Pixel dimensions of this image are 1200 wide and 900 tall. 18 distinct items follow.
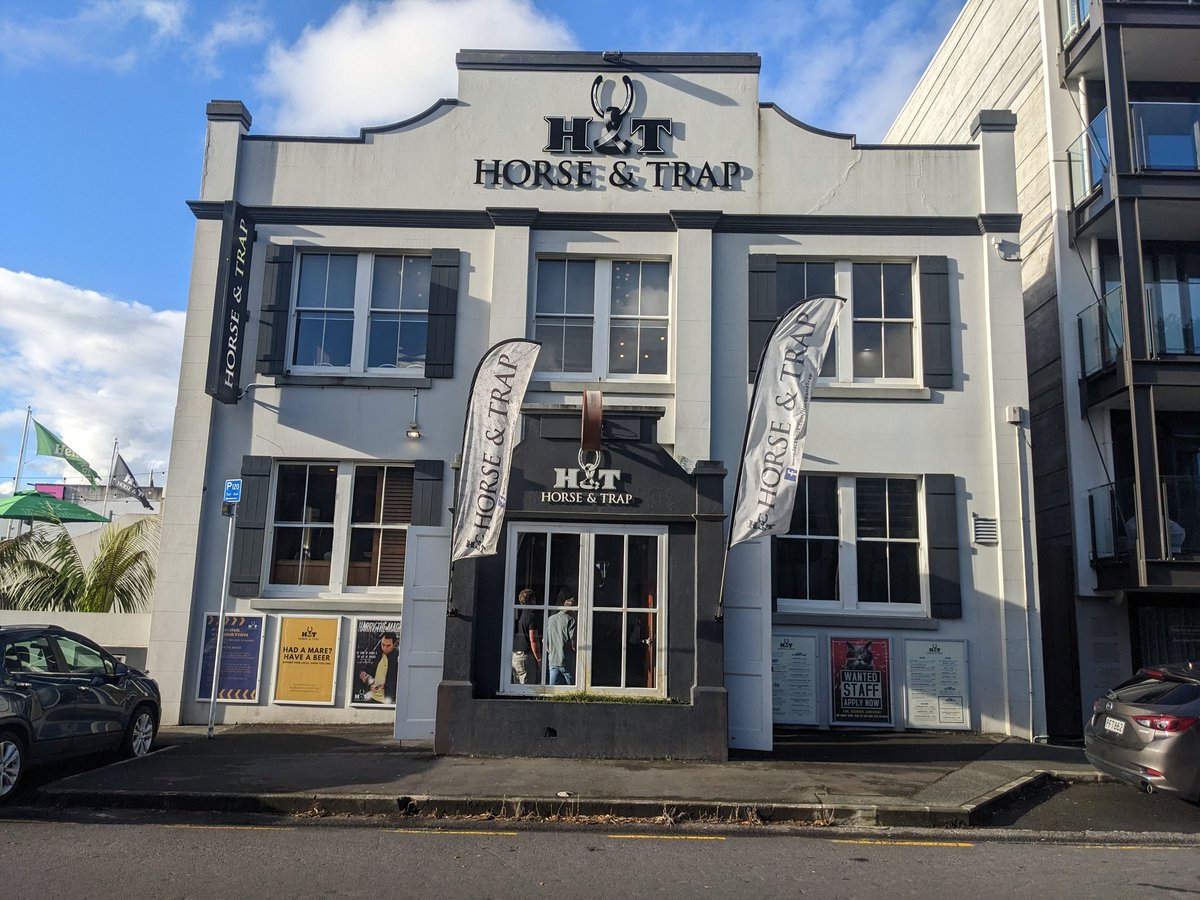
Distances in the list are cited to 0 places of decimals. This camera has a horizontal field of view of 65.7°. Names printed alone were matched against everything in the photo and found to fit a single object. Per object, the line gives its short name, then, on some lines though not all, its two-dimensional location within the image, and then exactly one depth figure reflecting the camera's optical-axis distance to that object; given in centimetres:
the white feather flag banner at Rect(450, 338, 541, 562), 1003
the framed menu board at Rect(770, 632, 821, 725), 1259
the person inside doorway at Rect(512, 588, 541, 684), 1062
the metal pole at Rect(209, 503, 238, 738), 1163
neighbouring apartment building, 1303
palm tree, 1468
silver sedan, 812
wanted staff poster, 1260
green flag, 2850
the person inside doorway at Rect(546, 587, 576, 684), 1062
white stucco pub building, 1270
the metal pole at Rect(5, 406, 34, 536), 3508
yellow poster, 1261
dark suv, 826
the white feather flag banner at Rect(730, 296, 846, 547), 1012
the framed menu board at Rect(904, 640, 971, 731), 1251
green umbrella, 1677
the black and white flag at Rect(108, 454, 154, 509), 3966
